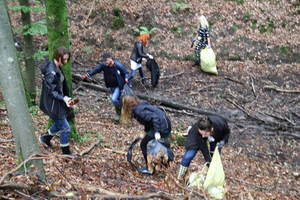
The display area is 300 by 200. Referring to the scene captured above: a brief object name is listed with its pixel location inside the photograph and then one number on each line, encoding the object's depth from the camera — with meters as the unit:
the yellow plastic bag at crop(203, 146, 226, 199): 7.22
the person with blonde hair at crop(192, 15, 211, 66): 18.39
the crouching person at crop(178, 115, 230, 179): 7.91
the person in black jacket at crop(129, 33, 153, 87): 15.43
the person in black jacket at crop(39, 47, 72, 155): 7.12
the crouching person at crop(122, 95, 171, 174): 8.06
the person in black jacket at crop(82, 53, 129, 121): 11.71
